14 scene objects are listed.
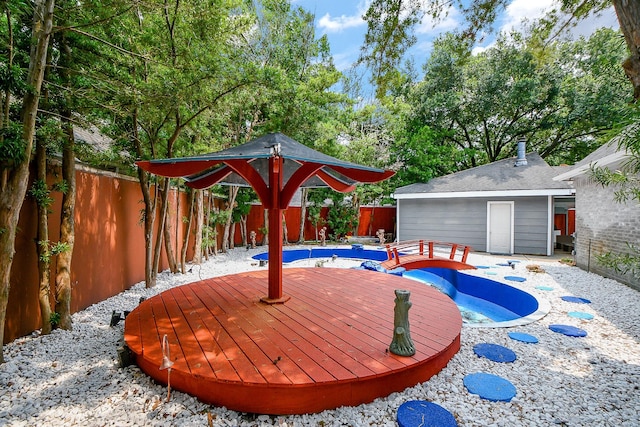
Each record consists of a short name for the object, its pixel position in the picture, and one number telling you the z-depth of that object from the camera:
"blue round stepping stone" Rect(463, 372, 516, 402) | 2.52
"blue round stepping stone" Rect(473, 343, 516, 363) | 3.19
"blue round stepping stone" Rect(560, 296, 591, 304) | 5.21
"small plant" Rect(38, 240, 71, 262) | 3.51
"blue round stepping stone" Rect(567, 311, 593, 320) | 4.48
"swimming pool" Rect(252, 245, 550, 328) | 5.09
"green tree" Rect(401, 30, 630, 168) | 13.80
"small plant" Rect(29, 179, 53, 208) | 3.46
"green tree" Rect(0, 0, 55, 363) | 2.79
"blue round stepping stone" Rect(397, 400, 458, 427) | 2.19
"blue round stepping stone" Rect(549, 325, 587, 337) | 3.82
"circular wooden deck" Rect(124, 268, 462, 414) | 2.34
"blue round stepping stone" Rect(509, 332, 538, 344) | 3.63
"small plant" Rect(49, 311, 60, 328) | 3.71
